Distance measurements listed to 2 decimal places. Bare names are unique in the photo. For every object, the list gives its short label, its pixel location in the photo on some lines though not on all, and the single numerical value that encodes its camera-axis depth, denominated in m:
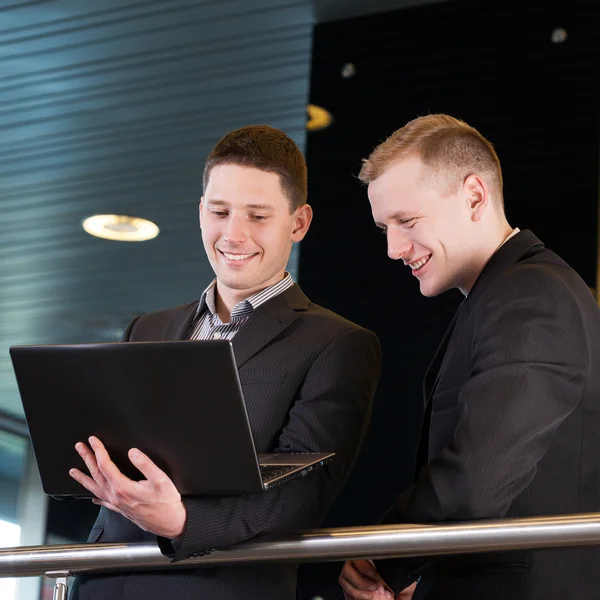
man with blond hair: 2.40
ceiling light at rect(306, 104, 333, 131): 5.06
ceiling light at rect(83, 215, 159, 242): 6.04
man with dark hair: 2.52
